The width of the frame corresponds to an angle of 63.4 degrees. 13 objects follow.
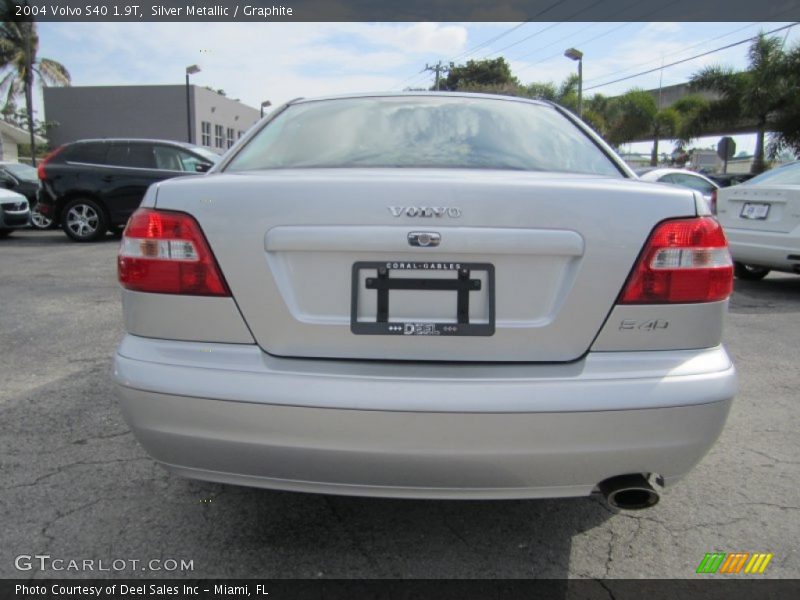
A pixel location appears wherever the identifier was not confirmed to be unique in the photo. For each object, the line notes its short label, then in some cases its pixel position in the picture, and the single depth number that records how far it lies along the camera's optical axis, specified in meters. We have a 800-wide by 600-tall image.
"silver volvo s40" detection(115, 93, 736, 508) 1.75
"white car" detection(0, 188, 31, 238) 11.52
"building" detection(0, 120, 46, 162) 40.31
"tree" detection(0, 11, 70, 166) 32.22
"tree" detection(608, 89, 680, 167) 37.28
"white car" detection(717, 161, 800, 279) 6.50
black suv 10.82
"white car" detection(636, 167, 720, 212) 11.68
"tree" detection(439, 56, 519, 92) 60.81
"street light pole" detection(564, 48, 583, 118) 27.00
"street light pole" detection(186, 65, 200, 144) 25.00
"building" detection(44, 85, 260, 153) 38.47
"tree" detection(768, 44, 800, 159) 24.62
